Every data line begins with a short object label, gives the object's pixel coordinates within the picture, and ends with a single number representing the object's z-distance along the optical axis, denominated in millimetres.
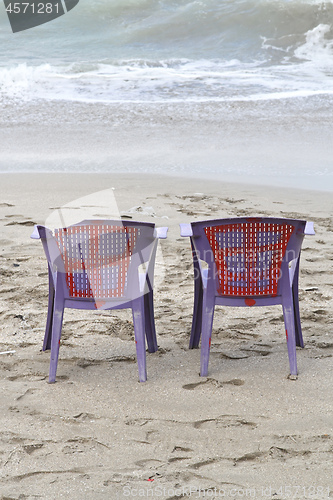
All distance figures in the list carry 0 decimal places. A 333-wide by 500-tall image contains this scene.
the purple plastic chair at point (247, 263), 6164
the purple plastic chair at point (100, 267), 6180
